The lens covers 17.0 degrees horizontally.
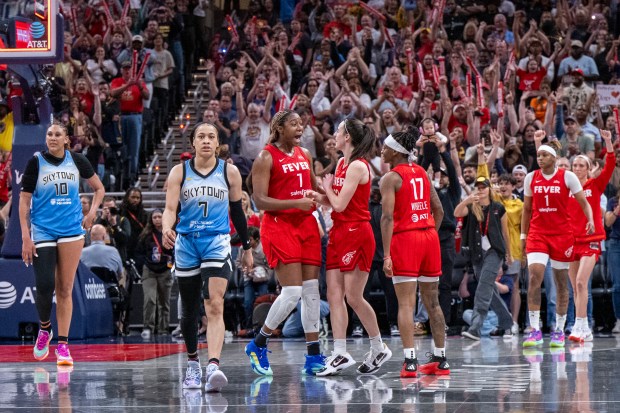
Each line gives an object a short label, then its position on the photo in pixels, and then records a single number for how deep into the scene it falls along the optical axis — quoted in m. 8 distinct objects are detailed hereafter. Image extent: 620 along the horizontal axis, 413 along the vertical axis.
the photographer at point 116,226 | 32.06
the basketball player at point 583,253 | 24.91
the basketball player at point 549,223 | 23.66
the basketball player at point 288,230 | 17.28
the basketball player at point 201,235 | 15.88
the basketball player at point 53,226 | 19.77
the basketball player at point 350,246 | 17.67
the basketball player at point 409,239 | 17.42
